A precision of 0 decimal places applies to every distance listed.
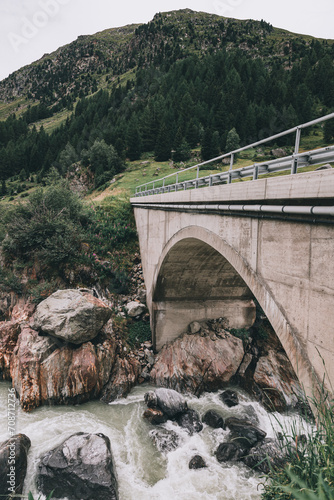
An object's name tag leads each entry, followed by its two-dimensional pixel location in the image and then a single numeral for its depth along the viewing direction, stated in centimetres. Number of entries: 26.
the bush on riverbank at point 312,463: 289
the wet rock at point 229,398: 1287
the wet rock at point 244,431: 1027
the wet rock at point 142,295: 1783
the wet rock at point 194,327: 1580
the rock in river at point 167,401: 1163
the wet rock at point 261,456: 920
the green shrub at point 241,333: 1568
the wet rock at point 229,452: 964
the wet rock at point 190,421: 1113
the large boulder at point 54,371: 1152
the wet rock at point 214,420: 1142
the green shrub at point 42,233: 1666
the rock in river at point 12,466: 769
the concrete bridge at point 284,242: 423
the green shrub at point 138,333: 1547
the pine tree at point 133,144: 4529
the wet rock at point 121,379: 1262
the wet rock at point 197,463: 937
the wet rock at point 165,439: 1012
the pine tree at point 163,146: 4291
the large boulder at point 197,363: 1385
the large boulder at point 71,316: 1234
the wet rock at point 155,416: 1133
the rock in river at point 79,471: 786
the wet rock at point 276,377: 1288
